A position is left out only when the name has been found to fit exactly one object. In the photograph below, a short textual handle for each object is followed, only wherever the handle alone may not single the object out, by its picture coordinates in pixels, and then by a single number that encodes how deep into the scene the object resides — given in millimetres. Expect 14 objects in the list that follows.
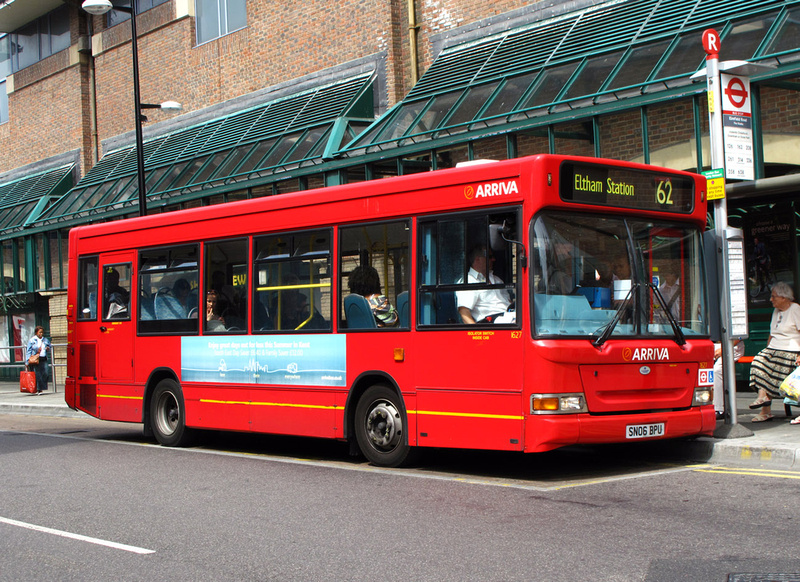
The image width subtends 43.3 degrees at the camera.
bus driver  8859
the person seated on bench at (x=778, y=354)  11438
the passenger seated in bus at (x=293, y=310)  10891
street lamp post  18969
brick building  14297
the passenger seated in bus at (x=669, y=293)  9258
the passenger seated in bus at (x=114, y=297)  13688
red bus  8648
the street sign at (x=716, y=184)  10227
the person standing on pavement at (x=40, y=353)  24500
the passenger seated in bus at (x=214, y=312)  12133
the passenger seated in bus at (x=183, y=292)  12570
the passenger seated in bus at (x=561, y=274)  8617
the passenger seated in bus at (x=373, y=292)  9958
